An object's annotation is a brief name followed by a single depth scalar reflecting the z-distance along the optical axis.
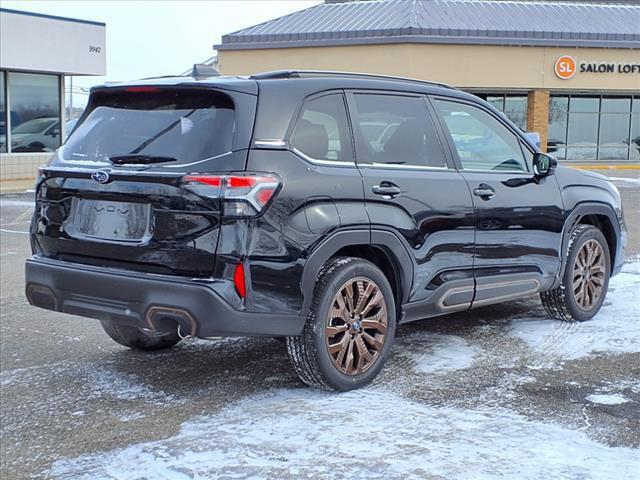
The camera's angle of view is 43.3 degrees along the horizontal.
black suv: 4.18
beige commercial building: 31.02
